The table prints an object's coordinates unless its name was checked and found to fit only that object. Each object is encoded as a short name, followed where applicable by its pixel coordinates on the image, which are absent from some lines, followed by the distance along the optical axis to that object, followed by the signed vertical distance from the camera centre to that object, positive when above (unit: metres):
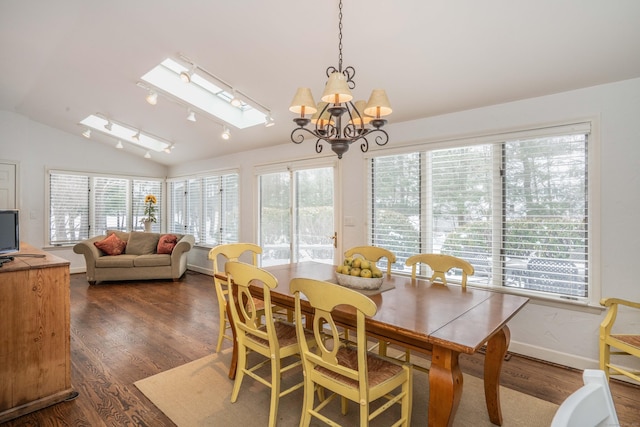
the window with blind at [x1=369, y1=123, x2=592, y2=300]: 2.71 +0.07
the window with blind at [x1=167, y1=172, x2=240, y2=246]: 6.00 +0.15
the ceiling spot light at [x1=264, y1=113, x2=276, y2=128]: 3.98 +1.15
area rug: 2.03 -1.27
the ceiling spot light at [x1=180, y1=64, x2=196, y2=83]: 3.13 +1.34
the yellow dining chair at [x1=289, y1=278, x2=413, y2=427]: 1.50 -0.81
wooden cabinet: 2.05 -0.79
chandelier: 1.78 +0.66
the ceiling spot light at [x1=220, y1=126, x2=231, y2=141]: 4.29 +1.05
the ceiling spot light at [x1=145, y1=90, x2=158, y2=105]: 3.69 +1.33
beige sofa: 5.58 -0.80
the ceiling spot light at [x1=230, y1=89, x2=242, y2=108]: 3.57 +1.26
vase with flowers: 6.83 +0.09
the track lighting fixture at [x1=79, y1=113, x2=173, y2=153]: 5.46 +1.47
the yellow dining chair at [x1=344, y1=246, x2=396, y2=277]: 2.83 -0.34
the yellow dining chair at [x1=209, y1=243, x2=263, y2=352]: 2.71 -0.37
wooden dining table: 1.44 -0.53
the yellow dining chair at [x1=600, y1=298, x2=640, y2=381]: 2.12 -0.81
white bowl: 2.11 -0.44
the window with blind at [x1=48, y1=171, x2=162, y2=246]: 6.30 +0.23
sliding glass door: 4.43 +0.01
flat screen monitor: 2.43 -0.13
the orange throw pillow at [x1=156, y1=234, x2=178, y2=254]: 6.03 -0.52
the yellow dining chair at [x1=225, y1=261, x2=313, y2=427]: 1.91 -0.80
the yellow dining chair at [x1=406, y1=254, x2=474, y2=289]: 2.38 -0.37
